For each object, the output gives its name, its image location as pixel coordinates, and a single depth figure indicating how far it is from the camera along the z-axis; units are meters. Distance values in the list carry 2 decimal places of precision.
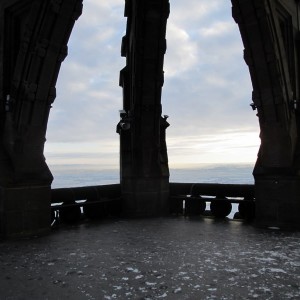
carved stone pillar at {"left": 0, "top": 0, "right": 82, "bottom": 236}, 9.23
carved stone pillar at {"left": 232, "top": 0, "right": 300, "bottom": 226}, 10.32
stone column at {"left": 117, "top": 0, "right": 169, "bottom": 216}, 12.99
